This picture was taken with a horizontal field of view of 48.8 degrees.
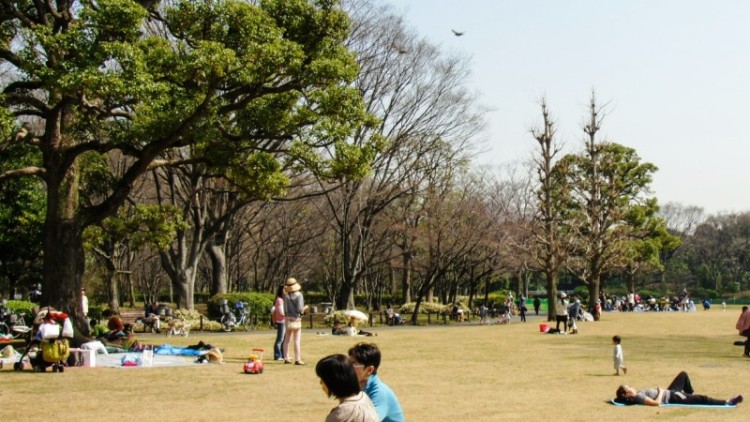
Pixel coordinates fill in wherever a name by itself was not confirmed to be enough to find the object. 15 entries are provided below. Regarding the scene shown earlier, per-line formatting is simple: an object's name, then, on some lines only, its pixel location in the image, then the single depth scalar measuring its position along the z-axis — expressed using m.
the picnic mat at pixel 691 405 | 10.67
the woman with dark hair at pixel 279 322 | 15.95
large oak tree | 15.40
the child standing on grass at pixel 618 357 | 14.20
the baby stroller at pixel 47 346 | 13.84
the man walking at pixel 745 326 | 18.20
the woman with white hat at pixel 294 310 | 15.55
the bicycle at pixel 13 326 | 21.38
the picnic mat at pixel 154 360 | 15.27
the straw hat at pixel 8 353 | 15.27
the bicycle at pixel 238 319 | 29.16
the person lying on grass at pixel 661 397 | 10.87
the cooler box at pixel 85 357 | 14.96
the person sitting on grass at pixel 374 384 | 5.30
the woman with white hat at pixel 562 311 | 28.12
